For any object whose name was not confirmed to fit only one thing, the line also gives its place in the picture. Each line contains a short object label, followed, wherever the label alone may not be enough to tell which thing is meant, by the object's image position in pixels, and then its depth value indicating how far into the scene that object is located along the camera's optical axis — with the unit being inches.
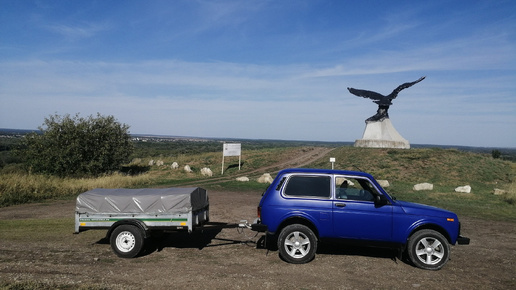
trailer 323.3
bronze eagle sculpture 1903.3
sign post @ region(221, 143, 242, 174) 1342.4
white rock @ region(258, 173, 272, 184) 1043.6
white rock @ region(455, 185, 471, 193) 907.1
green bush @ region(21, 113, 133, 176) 1114.1
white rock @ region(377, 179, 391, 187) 960.3
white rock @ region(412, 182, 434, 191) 932.6
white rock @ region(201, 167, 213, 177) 1286.3
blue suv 306.7
